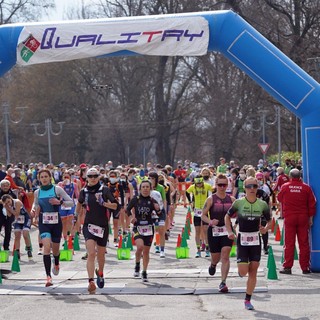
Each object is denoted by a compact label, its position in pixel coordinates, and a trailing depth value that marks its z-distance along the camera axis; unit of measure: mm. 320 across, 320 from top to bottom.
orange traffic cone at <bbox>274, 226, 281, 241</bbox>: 22766
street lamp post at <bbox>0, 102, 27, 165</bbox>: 53162
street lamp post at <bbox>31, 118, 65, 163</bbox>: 65944
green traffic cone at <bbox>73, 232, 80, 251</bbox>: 21453
